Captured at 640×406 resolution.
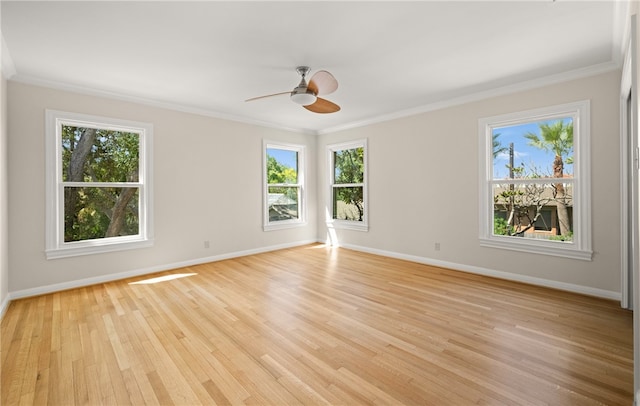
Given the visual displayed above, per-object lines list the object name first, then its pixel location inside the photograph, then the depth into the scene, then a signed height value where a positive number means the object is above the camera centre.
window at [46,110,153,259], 3.64 +0.25
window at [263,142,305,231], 5.91 +0.34
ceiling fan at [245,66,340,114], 2.89 +1.17
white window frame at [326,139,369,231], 5.69 +0.24
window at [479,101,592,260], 3.42 +0.25
